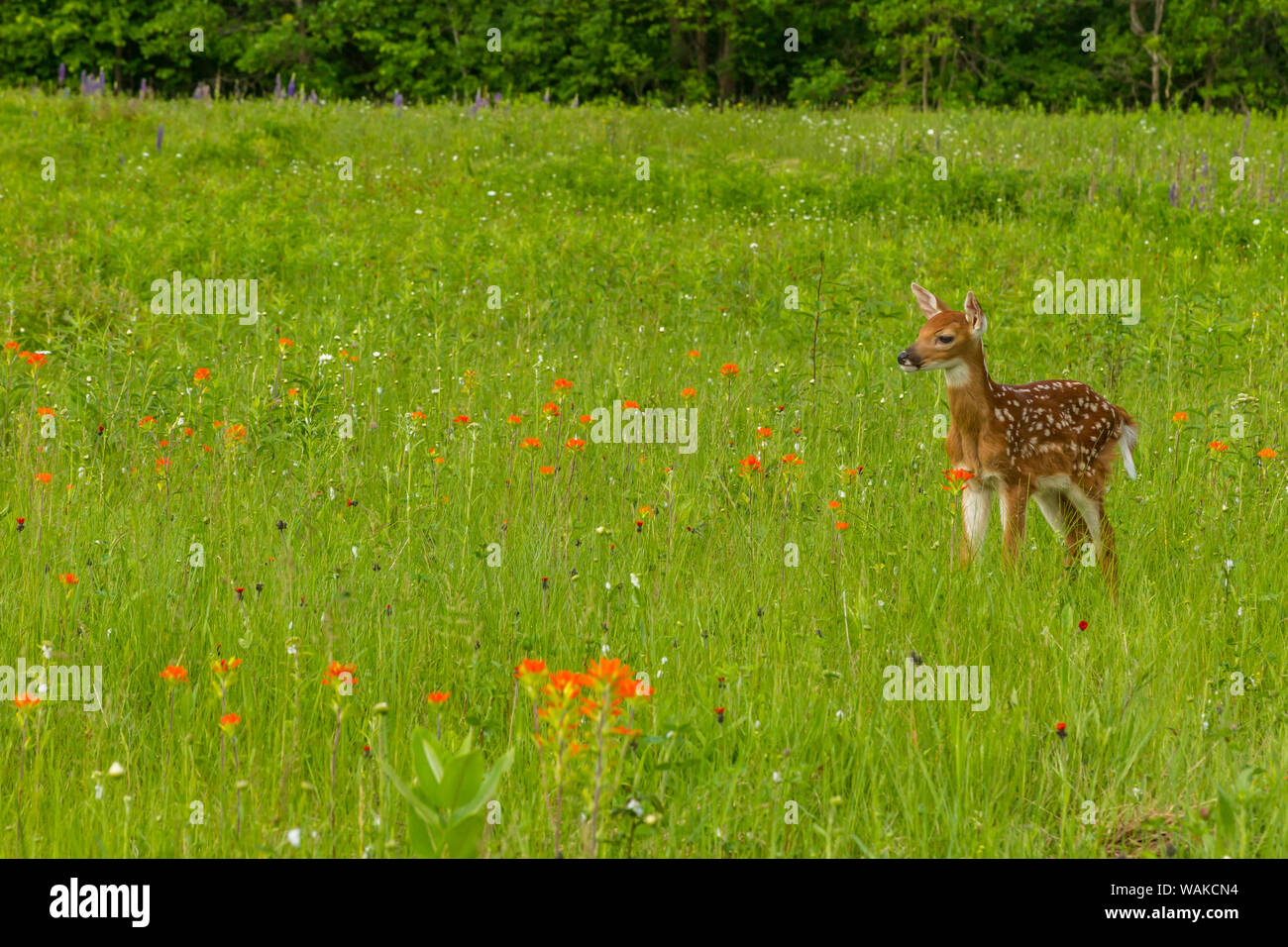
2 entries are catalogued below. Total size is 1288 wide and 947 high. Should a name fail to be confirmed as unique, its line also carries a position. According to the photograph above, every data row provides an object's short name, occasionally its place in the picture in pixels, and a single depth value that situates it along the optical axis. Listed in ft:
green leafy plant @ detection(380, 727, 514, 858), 14.85
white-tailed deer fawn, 32.27
